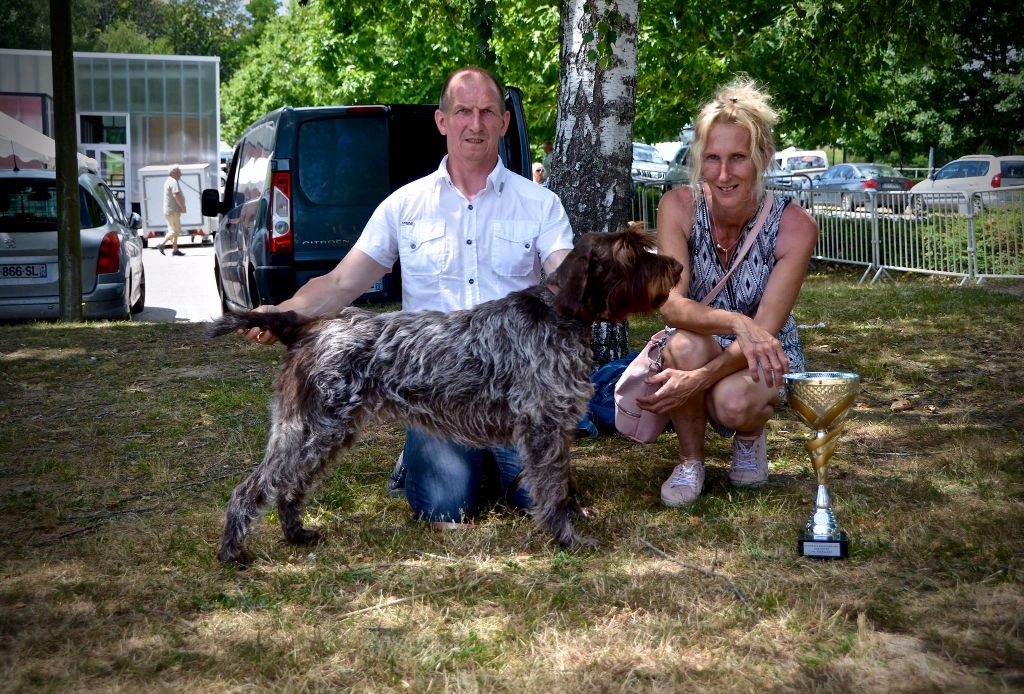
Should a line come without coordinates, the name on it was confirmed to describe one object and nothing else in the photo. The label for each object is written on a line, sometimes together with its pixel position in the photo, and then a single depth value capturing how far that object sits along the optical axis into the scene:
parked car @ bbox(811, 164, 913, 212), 34.53
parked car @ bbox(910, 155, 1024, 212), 29.25
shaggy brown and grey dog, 4.02
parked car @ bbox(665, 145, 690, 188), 22.73
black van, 9.11
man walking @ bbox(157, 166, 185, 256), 27.05
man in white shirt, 4.57
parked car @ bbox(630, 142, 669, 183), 28.52
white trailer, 32.84
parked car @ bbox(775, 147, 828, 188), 42.31
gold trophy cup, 3.88
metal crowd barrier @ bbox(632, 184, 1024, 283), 14.64
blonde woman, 4.46
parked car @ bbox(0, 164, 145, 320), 11.77
